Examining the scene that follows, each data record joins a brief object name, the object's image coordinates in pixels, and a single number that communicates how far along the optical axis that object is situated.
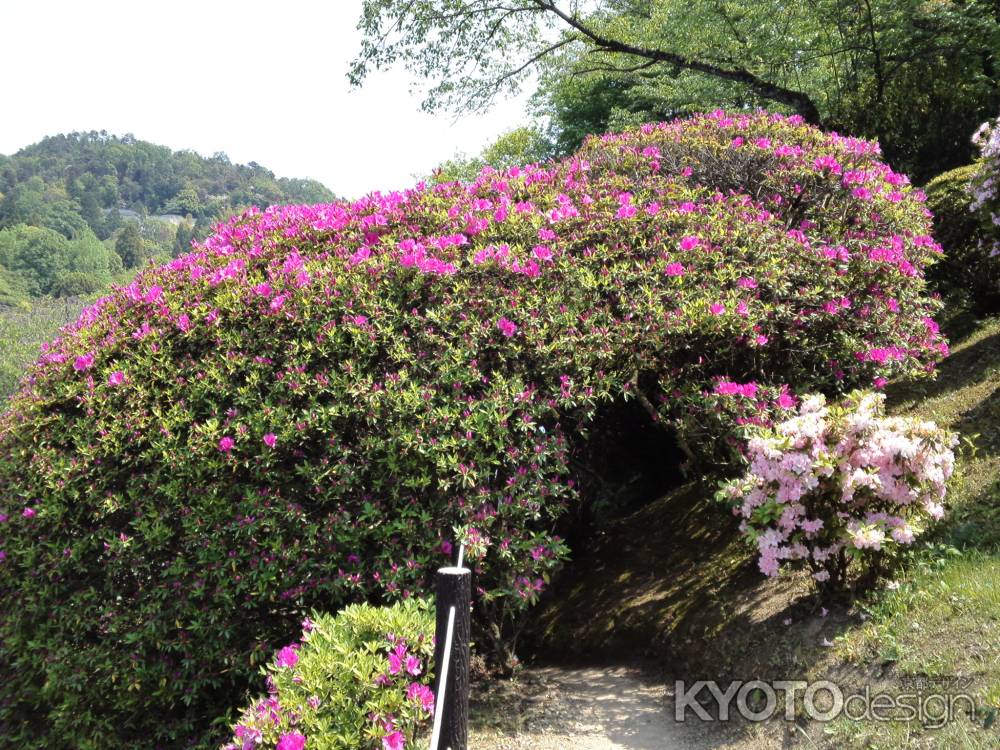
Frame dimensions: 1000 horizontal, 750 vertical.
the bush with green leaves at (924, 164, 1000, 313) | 6.82
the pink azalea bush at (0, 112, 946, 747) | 3.46
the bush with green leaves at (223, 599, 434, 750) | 2.55
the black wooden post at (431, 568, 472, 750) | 2.52
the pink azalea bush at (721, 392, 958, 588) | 3.50
